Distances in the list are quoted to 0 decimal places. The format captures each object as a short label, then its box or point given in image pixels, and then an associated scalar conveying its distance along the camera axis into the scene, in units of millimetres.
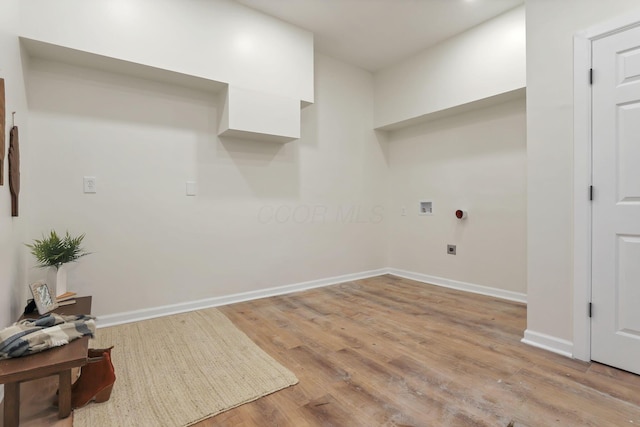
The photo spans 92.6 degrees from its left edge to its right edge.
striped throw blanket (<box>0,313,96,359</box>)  1337
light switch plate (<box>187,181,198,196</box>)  3018
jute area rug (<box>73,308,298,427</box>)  1490
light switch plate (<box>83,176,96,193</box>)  2549
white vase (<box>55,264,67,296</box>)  2188
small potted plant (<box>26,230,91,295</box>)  2131
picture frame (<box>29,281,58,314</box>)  1886
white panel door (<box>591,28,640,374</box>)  1808
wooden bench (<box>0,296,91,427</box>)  1240
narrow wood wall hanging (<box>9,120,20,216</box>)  1842
